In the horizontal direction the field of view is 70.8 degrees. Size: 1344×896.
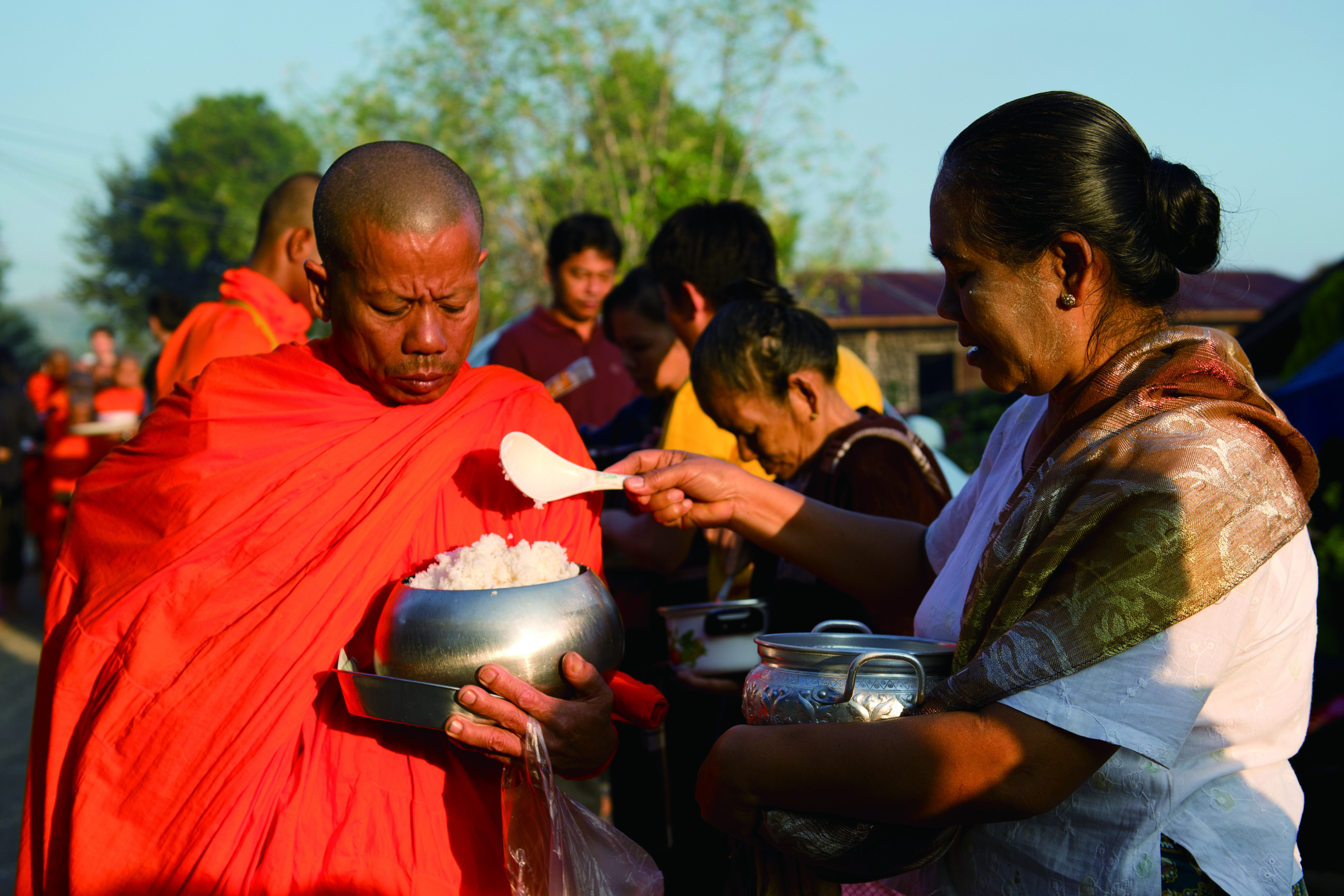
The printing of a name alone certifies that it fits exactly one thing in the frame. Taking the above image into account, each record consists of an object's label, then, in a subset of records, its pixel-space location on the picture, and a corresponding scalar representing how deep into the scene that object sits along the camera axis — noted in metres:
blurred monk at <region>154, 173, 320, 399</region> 3.74
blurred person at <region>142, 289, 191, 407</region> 8.02
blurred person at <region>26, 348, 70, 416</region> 12.90
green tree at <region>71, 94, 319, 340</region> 48.06
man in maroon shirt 5.93
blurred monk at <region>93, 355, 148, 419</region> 9.93
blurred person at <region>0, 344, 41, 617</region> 10.15
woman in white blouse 1.50
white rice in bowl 1.90
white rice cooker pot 2.68
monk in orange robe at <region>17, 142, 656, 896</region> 1.92
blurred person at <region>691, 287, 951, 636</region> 2.83
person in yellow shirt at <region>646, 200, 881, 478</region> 4.23
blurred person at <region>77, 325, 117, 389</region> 11.92
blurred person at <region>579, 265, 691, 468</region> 4.57
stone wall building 20.53
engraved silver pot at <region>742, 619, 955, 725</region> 1.68
